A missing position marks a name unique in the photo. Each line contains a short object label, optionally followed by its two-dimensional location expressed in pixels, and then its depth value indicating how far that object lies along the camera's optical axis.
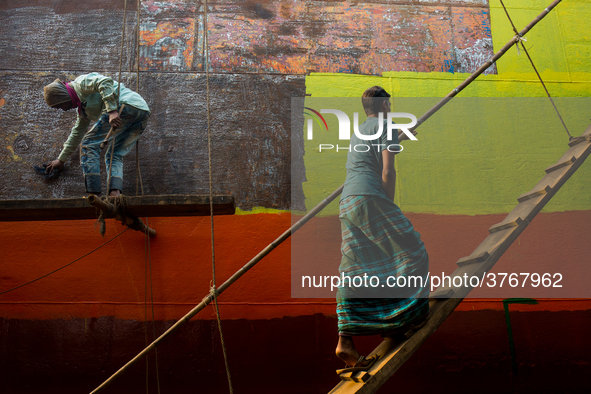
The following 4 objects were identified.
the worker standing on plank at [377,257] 2.20
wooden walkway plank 2.78
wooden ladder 2.16
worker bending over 3.35
